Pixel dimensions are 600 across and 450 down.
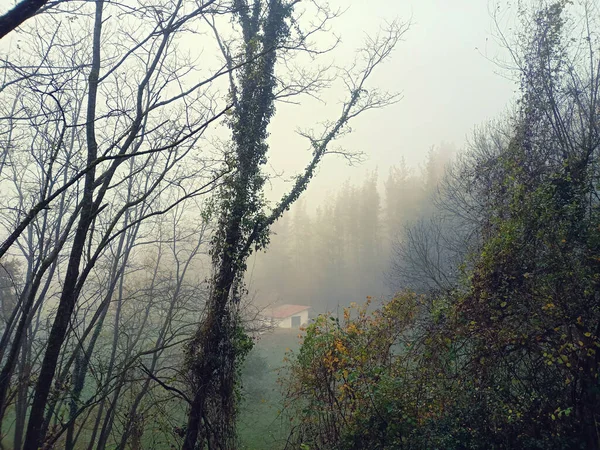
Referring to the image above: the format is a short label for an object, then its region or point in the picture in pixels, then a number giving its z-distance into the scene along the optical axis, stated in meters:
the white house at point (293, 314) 26.27
